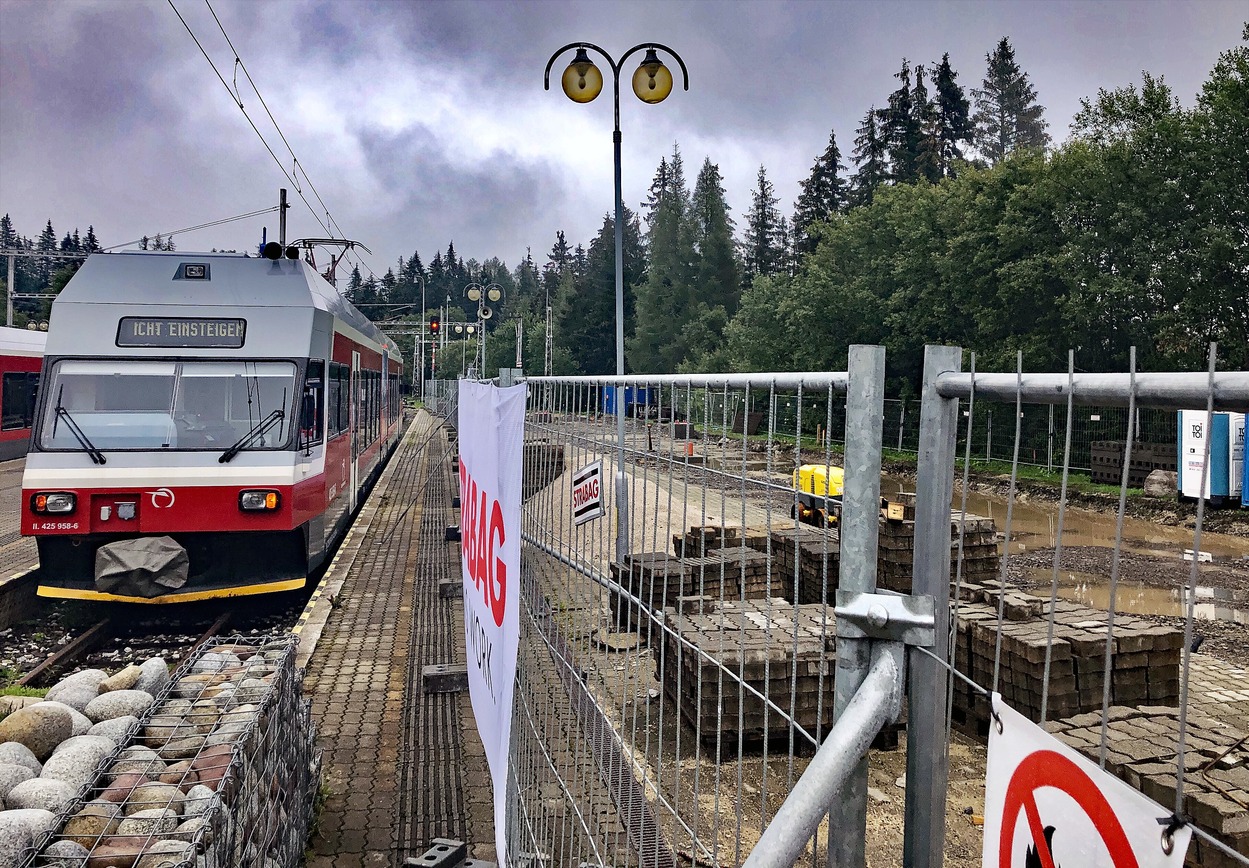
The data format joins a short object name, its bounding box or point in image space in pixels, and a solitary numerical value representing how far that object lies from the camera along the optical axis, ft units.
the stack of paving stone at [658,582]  9.10
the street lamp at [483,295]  82.50
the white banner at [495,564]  9.87
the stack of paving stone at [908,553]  28.48
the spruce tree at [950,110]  207.72
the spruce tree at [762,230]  279.69
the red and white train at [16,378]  78.18
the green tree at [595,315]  271.28
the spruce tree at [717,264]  237.25
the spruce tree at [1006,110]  224.94
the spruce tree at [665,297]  239.09
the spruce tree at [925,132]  198.18
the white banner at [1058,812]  3.51
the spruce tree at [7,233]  518.78
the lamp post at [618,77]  41.45
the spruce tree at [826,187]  224.74
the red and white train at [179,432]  31.42
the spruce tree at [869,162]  211.82
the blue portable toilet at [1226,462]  58.54
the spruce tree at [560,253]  540.11
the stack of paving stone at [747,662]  8.44
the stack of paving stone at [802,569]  20.61
